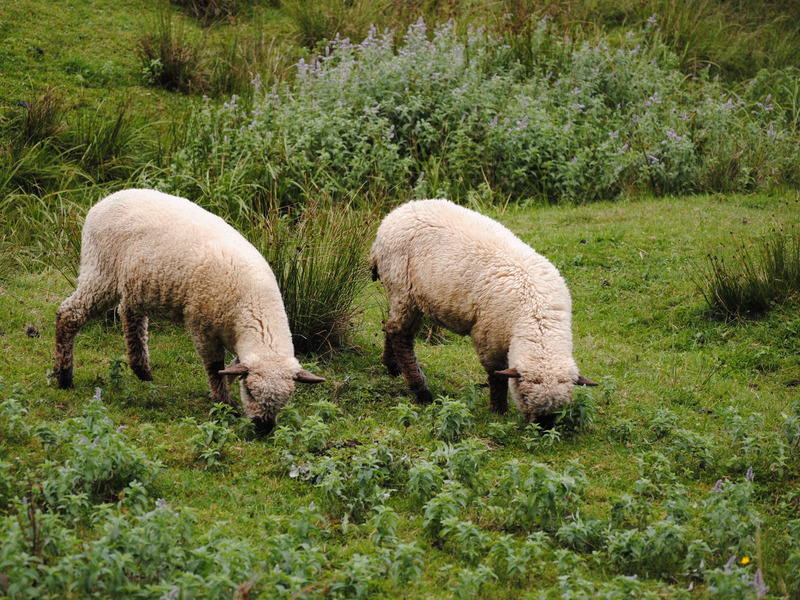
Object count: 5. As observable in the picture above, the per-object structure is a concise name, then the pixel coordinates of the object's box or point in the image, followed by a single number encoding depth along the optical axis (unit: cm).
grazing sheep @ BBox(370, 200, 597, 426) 1163
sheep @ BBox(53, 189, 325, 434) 1116
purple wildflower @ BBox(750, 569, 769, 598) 672
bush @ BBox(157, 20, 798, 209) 2147
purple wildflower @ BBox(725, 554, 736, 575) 718
